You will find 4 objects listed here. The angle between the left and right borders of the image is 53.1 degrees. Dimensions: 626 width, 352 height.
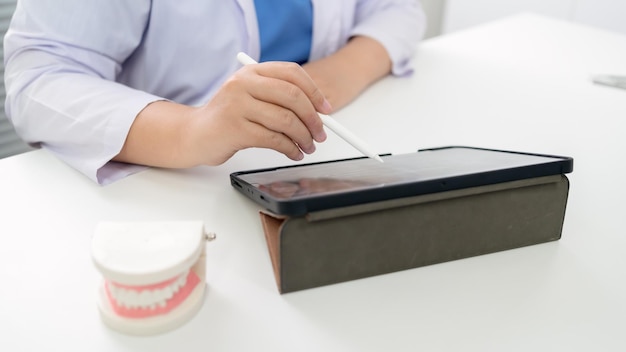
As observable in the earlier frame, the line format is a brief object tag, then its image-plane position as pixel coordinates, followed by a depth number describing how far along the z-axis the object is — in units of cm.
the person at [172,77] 50
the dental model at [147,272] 34
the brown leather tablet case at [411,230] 39
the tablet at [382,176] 39
